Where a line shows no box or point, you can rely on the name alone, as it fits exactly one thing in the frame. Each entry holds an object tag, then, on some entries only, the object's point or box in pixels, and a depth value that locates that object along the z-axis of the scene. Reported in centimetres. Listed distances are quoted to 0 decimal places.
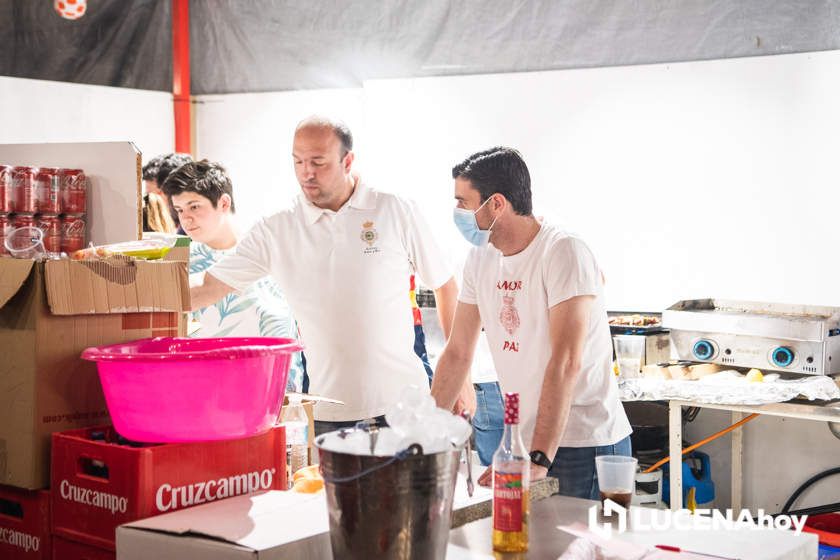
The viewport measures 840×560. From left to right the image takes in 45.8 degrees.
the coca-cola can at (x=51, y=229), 247
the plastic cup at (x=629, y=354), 417
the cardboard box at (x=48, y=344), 205
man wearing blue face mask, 257
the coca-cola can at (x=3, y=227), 235
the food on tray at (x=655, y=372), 407
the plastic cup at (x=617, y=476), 194
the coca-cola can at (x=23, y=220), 242
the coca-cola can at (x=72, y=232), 254
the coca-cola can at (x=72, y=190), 253
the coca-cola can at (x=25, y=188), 243
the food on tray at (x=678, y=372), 405
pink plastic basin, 188
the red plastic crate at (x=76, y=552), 194
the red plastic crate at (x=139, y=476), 187
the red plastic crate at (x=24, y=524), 206
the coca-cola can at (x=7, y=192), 242
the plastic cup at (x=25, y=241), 234
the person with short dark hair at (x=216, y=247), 374
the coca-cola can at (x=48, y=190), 246
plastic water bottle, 236
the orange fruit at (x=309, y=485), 202
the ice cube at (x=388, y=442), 160
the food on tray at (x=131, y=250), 220
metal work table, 361
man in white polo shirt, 320
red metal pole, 622
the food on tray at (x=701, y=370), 403
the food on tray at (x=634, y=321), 448
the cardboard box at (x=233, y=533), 165
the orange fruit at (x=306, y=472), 219
